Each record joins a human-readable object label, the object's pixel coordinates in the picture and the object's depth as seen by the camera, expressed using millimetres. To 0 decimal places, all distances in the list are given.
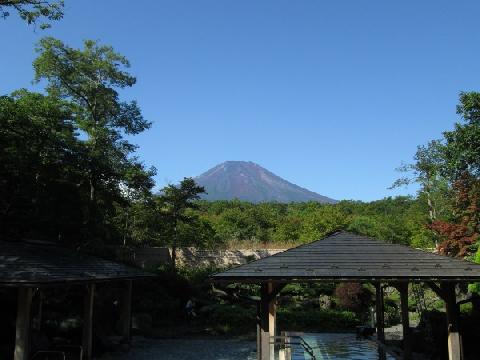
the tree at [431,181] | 33781
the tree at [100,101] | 23234
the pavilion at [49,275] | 10047
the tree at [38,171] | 16781
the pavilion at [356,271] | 9406
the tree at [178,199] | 27359
